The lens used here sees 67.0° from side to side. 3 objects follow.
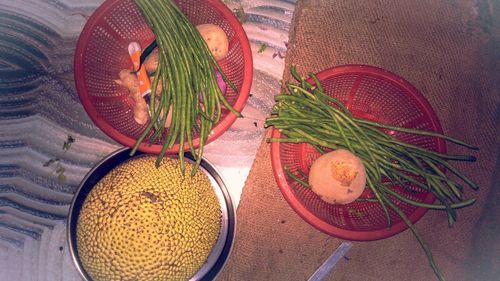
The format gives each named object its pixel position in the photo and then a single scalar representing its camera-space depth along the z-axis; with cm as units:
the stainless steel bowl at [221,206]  118
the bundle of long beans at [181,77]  111
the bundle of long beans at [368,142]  118
